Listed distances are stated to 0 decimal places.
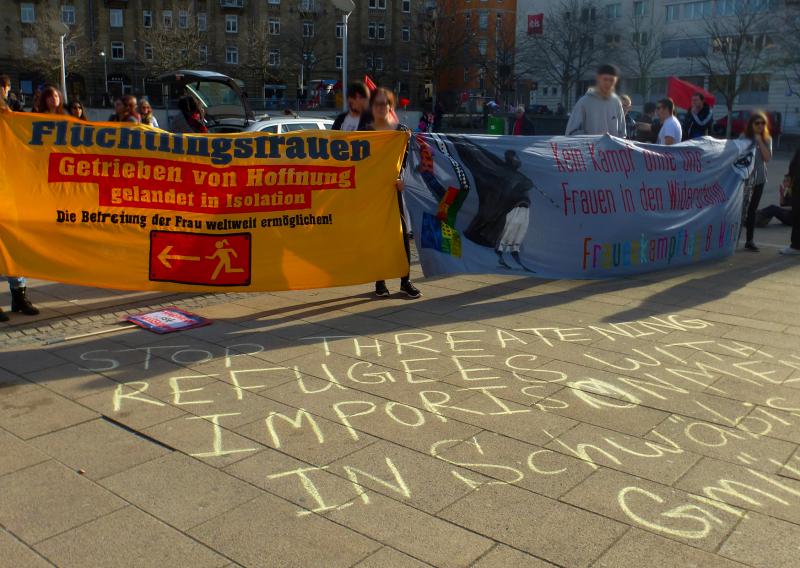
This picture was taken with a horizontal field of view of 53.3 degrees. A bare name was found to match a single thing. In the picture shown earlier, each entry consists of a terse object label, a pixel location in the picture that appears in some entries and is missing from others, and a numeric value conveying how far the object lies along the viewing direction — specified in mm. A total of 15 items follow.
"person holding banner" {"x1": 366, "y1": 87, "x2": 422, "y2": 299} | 7312
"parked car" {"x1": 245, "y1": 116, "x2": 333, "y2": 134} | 12586
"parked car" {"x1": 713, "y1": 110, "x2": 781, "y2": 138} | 32106
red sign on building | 59444
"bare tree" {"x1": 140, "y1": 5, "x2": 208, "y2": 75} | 53750
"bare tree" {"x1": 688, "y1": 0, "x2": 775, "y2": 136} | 48656
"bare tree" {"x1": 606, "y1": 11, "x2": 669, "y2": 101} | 56612
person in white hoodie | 8891
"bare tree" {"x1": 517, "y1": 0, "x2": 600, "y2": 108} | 54188
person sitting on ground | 12828
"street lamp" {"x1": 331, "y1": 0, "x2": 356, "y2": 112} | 15492
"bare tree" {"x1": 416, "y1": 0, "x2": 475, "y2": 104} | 59250
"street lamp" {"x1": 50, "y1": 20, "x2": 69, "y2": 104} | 23209
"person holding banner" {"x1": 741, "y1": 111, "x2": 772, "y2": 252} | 10375
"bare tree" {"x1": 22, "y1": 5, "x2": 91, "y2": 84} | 53750
